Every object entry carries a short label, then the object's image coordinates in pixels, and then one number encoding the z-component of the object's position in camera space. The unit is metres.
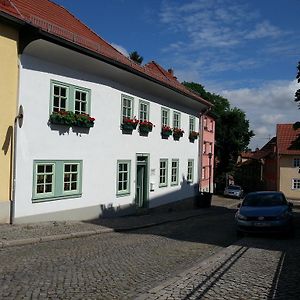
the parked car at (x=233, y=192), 39.08
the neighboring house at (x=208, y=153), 31.15
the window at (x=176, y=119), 20.07
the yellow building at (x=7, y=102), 10.03
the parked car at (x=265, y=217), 10.89
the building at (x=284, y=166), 41.35
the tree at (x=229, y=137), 42.01
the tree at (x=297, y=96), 12.75
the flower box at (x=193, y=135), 22.04
